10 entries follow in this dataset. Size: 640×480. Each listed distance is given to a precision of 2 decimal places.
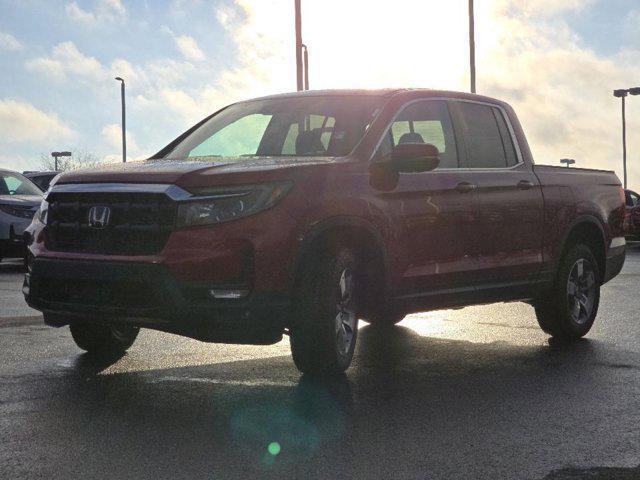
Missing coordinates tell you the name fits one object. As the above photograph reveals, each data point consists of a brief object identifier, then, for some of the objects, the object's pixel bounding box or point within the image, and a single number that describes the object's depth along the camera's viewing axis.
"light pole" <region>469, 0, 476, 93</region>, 36.53
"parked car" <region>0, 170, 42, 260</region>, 17.33
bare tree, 107.62
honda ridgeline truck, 6.27
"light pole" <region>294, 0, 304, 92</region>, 29.45
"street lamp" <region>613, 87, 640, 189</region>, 61.47
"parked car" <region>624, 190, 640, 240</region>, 30.03
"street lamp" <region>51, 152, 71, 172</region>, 102.68
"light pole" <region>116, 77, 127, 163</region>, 60.37
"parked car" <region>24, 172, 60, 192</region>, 23.58
